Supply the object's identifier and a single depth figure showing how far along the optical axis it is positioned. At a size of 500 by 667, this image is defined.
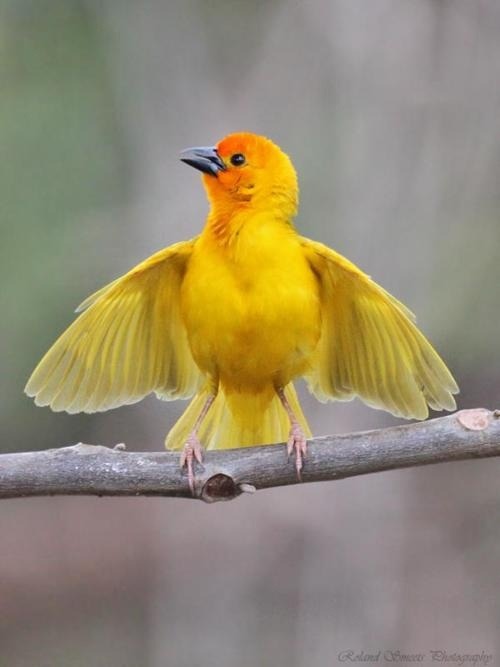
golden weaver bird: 8.73
